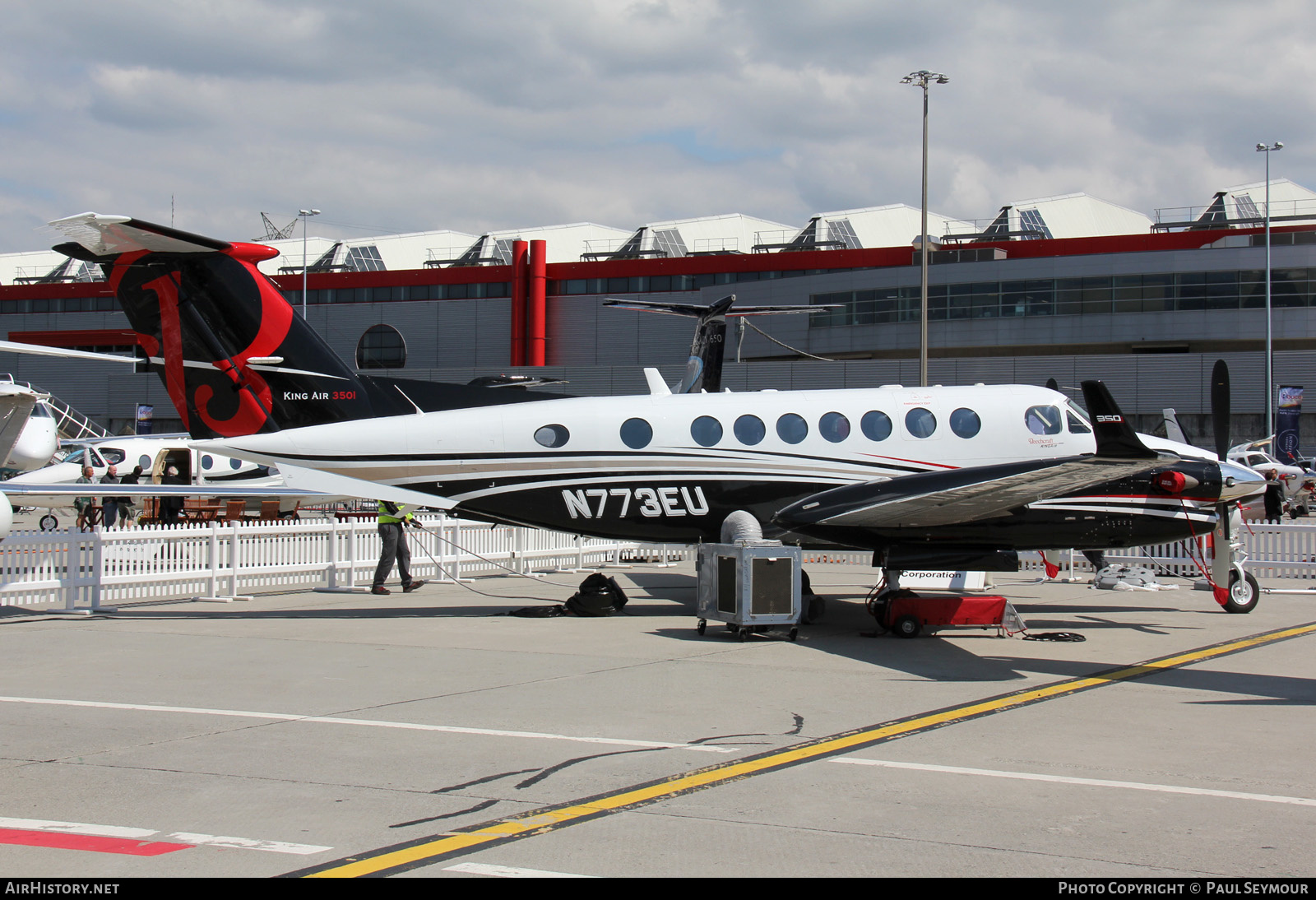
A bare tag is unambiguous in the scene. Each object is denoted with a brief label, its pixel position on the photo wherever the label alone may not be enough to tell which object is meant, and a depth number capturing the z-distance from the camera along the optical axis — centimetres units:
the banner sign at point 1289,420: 4997
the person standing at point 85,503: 3193
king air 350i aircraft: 1566
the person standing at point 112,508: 3209
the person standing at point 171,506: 3200
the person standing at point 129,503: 3640
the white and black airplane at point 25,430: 2247
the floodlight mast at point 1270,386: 5184
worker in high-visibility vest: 1919
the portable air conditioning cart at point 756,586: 1361
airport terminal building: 5994
